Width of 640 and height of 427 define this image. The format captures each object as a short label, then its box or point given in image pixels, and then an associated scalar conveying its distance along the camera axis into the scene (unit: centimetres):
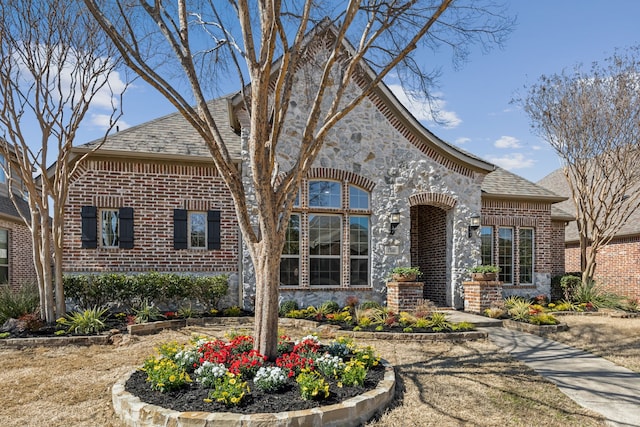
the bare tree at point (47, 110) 809
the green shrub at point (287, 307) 967
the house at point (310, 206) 979
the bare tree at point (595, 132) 1261
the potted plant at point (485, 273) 1062
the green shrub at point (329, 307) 967
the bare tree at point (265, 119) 494
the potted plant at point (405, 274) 1007
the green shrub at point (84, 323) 774
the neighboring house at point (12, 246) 1396
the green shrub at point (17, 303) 847
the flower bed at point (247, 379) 405
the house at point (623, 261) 1472
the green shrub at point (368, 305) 975
